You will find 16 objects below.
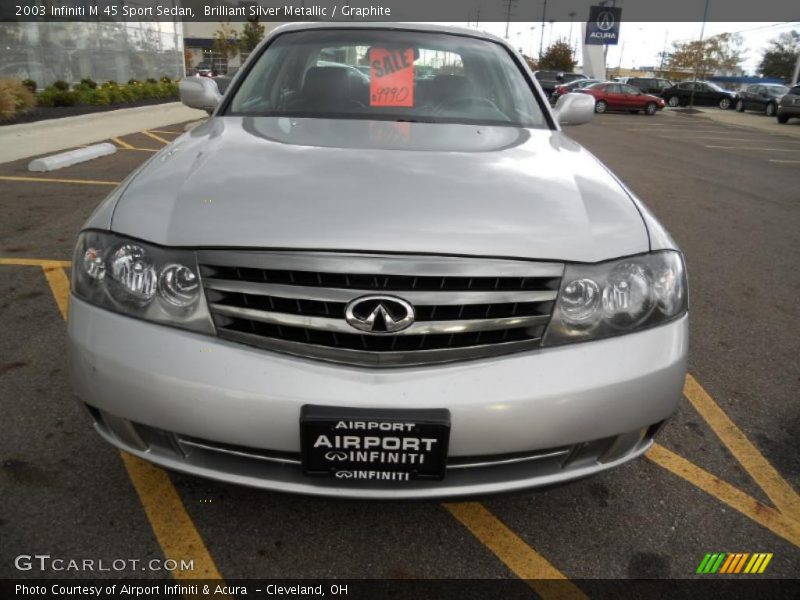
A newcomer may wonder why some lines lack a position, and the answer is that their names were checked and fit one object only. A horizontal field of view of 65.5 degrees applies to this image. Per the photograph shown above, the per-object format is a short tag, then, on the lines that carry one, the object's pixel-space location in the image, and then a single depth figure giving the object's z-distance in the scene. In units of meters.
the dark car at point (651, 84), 34.31
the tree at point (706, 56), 54.28
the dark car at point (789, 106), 22.33
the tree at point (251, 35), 45.59
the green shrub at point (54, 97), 12.89
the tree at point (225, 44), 49.81
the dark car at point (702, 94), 32.81
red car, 27.02
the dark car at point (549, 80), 32.48
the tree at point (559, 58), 58.47
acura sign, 50.28
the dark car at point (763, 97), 27.86
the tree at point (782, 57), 68.72
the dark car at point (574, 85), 29.39
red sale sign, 2.80
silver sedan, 1.52
